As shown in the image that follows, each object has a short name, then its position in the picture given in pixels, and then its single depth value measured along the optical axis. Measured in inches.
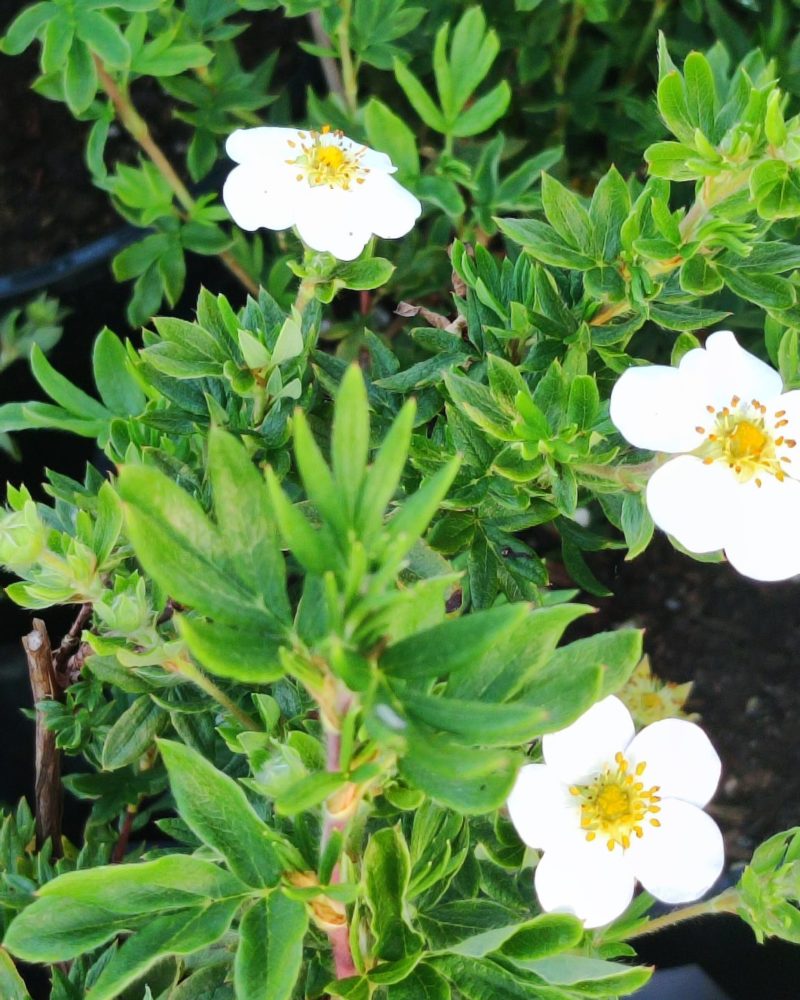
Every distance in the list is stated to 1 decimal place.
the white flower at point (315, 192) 12.2
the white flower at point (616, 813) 11.2
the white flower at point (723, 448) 11.3
